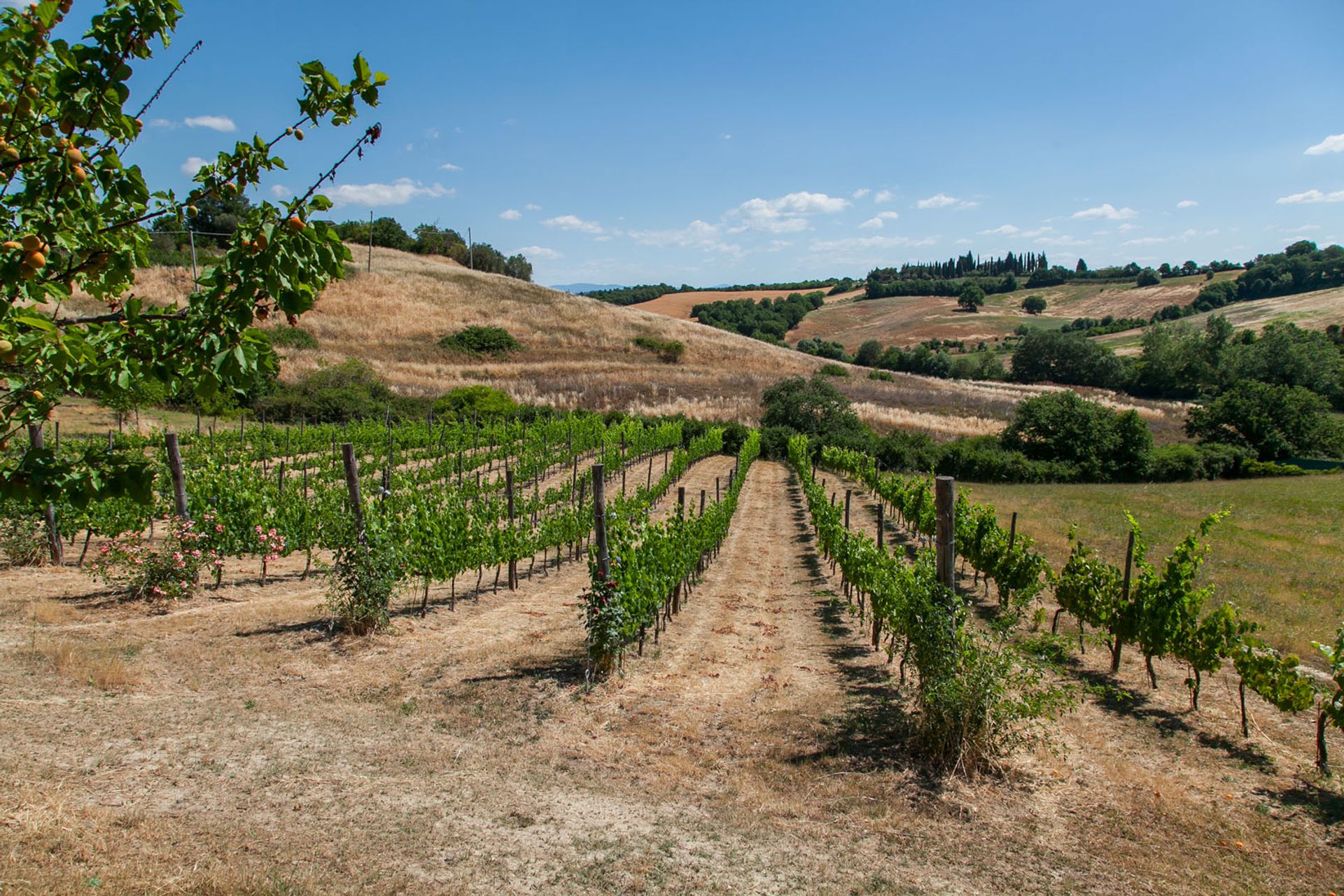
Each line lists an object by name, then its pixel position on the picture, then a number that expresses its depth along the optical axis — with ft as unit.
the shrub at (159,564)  29.09
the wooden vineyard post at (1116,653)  26.25
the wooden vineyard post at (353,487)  27.50
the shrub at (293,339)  138.36
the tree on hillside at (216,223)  171.63
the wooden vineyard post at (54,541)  33.55
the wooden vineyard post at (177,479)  31.83
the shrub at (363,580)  27.20
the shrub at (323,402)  100.63
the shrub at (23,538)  32.76
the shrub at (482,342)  163.12
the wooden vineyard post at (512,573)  38.29
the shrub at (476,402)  112.16
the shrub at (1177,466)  106.22
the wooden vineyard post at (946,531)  19.69
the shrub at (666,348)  180.96
